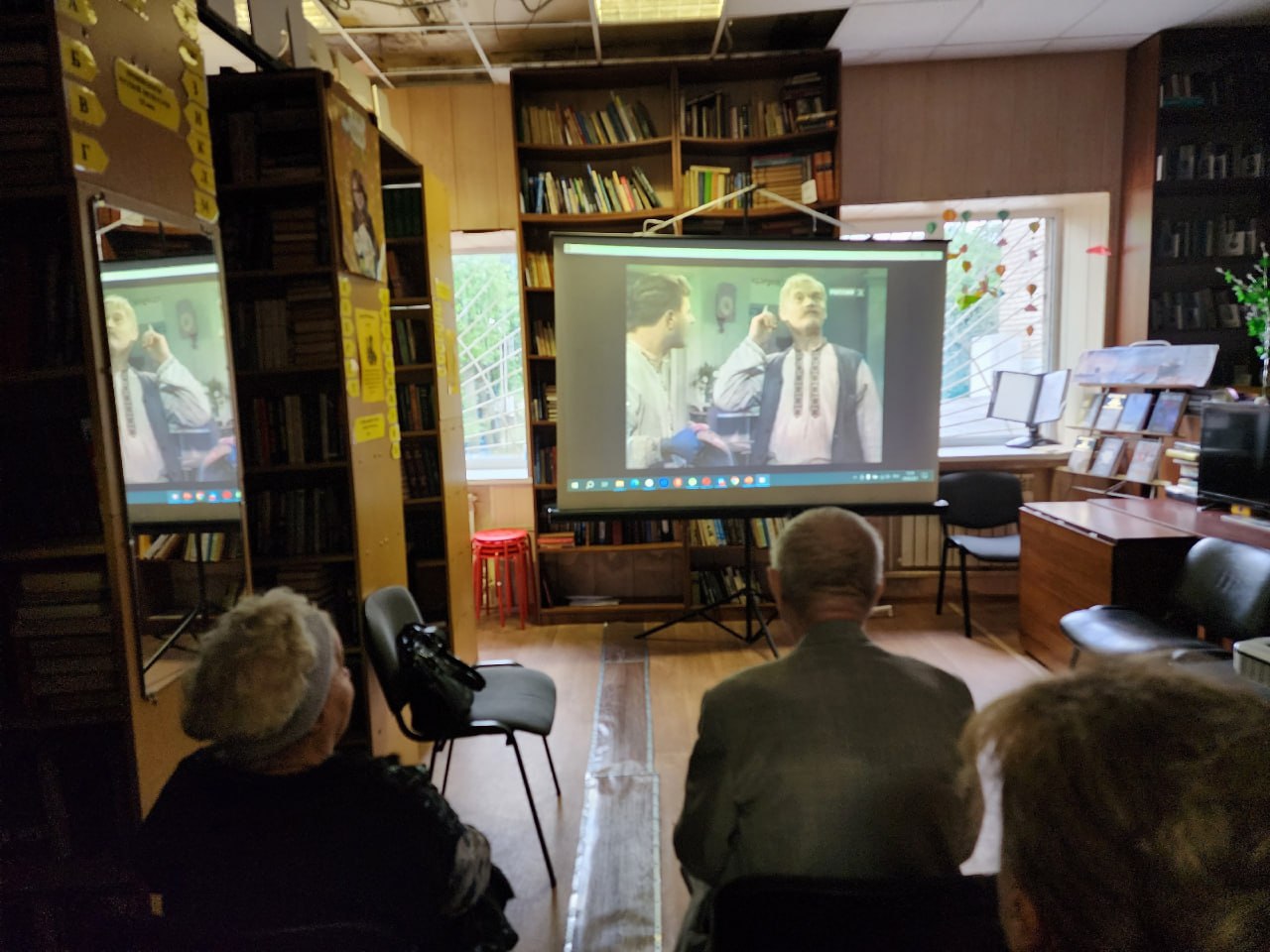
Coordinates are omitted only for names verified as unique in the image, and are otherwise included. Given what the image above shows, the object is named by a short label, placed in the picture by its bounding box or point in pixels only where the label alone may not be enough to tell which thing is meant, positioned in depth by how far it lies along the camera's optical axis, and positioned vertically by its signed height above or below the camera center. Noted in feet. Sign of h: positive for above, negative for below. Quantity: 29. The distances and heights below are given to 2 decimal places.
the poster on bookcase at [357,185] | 7.41 +2.38
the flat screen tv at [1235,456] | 9.34 -1.09
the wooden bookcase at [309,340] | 7.46 +0.67
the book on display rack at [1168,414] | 11.25 -0.57
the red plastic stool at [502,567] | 13.19 -3.33
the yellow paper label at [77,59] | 4.29 +2.16
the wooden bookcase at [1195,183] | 12.38 +3.47
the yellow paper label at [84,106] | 4.33 +1.89
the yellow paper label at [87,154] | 4.36 +1.59
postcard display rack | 11.10 -0.72
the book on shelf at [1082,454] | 12.75 -1.35
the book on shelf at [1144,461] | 11.61 -1.37
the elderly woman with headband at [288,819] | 3.22 -1.99
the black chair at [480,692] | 6.43 -3.04
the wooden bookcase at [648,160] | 12.63 +4.36
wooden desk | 9.25 -2.55
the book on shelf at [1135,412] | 11.84 -0.56
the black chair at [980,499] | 13.01 -2.13
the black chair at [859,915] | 2.49 -1.90
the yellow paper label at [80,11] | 4.31 +2.47
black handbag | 6.32 -2.60
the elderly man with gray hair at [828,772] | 3.39 -1.90
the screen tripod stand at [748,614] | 11.25 -3.92
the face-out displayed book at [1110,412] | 12.37 -0.56
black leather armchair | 7.78 -2.77
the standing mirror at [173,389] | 5.01 +0.12
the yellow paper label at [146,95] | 4.81 +2.20
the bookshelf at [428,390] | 10.23 +0.11
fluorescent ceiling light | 11.01 +6.05
